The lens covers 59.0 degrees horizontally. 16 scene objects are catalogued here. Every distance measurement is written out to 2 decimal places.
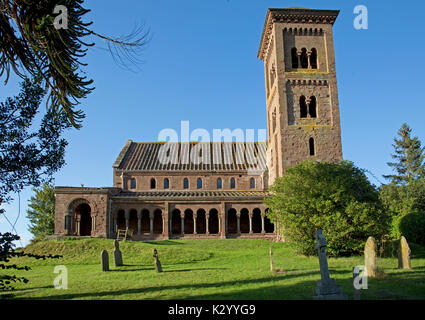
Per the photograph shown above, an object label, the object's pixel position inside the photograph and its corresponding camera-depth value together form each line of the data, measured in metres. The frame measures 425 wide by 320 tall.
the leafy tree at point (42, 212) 51.41
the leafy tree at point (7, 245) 8.16
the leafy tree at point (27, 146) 9.68
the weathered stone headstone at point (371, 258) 15.53
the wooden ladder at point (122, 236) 35.28
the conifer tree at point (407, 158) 63.78
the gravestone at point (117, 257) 22.70
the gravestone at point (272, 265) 18.01
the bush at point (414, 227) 32.78
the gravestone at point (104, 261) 20.62
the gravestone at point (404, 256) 17.98
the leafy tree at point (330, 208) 23.98
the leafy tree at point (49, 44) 7.61
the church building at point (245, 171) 38.47
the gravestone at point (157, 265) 19.49
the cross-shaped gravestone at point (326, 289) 11.23
